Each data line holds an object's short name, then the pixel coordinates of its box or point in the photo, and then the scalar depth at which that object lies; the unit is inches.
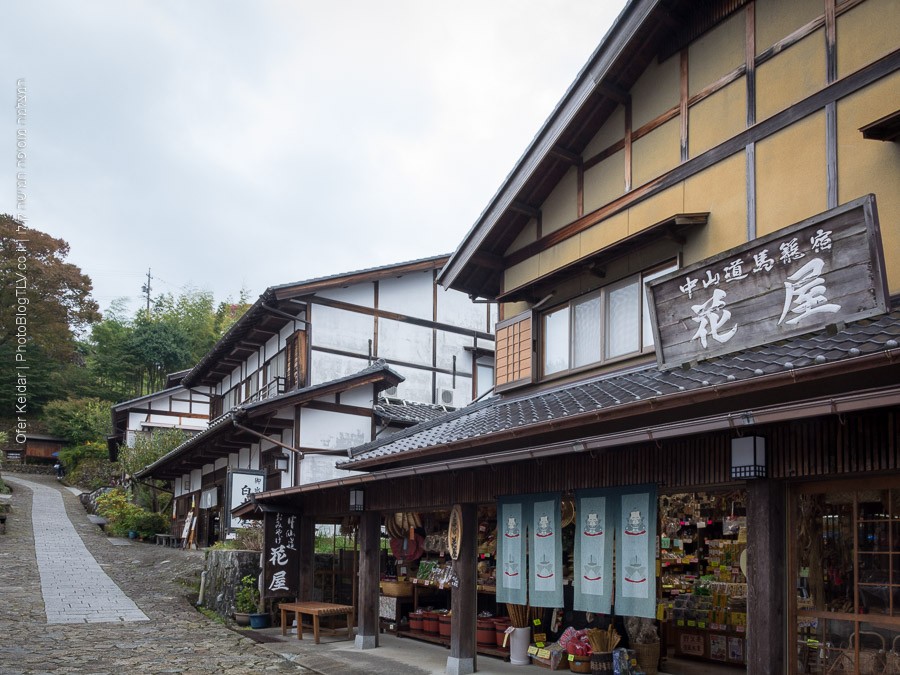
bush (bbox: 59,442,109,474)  2162.8
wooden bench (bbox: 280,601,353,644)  591.8
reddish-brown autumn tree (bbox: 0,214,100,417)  1983.3
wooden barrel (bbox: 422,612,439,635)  600.1
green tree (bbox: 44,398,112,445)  2170.3
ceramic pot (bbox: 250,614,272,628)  665.0
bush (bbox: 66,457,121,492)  2062.0
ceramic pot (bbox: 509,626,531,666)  506.3
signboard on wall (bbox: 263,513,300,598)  665.0
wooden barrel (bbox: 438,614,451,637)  586.9
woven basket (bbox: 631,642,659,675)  455.8
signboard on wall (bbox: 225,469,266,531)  814.5
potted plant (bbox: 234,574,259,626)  678.5
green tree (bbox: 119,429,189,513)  1418.6
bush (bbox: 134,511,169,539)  1302.9
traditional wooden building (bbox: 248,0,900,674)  279.4
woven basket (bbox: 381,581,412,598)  637.9
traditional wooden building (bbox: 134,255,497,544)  877.8
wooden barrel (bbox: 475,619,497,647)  540.4
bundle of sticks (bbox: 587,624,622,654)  460.8
